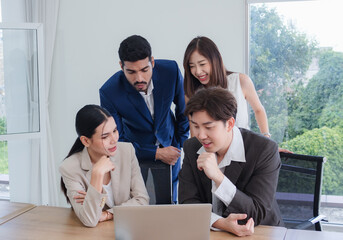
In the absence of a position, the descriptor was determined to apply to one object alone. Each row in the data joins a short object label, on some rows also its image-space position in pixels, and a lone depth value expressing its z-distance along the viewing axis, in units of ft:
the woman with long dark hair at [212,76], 8.15
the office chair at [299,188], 7.52
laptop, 4.97
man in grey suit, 5.97
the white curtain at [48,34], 13.41
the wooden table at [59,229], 5.65
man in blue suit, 7.79
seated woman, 6.88
